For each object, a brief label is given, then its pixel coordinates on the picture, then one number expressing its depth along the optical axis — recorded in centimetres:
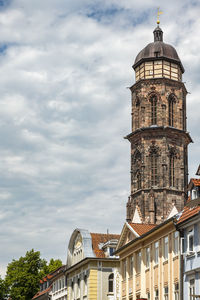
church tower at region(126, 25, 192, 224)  8300
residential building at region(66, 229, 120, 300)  6119
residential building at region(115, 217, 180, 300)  4075
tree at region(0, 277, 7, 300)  8344
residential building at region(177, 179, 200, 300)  3662
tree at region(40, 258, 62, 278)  8694
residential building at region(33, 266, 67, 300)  7238
